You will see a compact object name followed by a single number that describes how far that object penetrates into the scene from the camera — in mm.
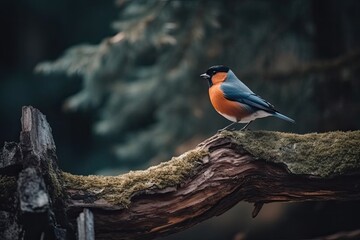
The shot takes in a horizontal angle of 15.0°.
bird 8359
